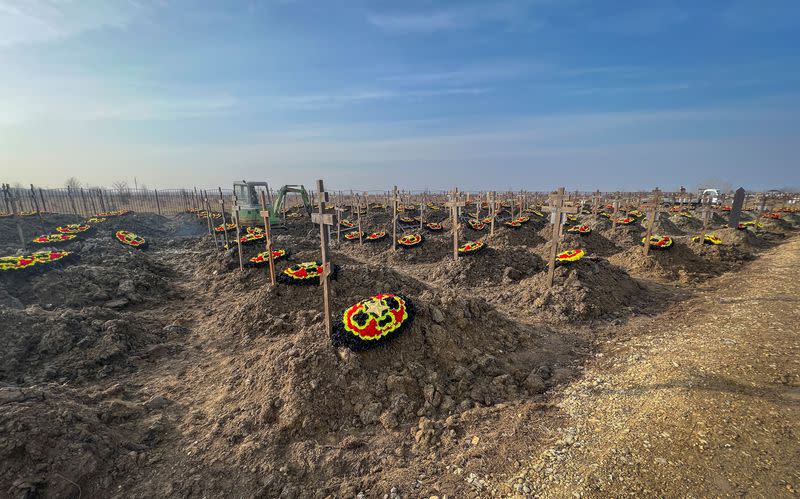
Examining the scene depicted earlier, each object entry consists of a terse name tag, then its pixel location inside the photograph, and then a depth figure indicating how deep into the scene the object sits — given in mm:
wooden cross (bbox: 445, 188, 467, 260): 12688
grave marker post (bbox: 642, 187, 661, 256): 12188
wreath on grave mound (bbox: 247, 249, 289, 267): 10930
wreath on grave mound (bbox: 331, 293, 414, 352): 5473
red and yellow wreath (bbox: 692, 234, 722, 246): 14330
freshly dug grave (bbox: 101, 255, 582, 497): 3836
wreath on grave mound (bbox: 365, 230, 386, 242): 17756
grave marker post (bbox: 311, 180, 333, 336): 5754
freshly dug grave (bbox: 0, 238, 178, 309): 9234
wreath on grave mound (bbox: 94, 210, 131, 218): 26231
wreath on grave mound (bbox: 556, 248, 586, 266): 9727
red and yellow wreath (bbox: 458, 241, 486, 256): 12461
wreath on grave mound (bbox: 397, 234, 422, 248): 15945
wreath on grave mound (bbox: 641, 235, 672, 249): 12562
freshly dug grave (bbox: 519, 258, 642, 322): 8125
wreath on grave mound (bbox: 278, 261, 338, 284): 8867
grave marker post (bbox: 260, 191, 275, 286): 8727
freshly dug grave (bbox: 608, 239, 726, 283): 11289
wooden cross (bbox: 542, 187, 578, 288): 9036
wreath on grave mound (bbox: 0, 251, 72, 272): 10008
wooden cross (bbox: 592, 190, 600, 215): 25984
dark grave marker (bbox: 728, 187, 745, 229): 19484
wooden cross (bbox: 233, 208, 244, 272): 11969
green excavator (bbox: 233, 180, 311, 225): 20219
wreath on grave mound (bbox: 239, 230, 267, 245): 14016
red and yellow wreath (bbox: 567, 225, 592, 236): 16859
